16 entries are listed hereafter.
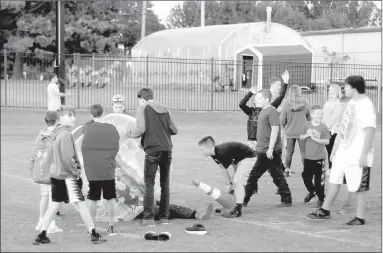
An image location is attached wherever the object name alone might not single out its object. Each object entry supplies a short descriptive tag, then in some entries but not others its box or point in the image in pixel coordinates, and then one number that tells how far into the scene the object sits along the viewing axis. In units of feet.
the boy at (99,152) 27.30
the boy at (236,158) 31.94
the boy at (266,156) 34.53
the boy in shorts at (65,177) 25.70
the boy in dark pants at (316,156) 34.63
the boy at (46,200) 27.72
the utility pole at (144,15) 165.66
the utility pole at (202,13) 168.96
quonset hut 128.16
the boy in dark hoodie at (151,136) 29.81
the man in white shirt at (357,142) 29.40
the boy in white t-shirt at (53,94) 65.39
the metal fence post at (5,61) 85.18
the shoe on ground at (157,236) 26.76
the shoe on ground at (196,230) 28.09
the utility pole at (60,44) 79.97
